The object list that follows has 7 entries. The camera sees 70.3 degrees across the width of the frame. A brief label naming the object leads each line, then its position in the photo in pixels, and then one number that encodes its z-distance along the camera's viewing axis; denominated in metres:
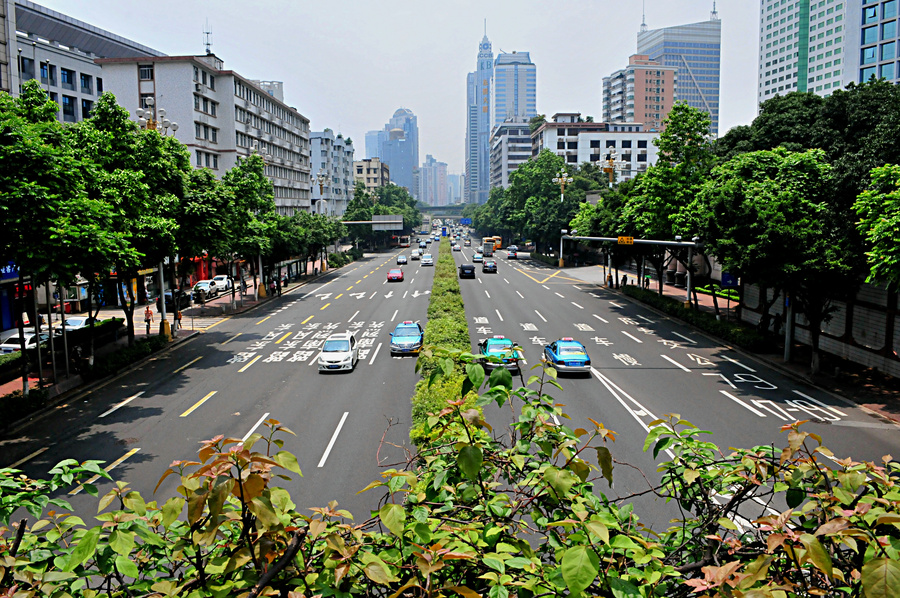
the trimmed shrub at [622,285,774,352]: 31.18
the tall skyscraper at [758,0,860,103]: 154.50
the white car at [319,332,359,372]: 27.98
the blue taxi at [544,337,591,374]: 26.64
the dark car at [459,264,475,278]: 68.38
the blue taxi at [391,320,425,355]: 31.36
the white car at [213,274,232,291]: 57.03
